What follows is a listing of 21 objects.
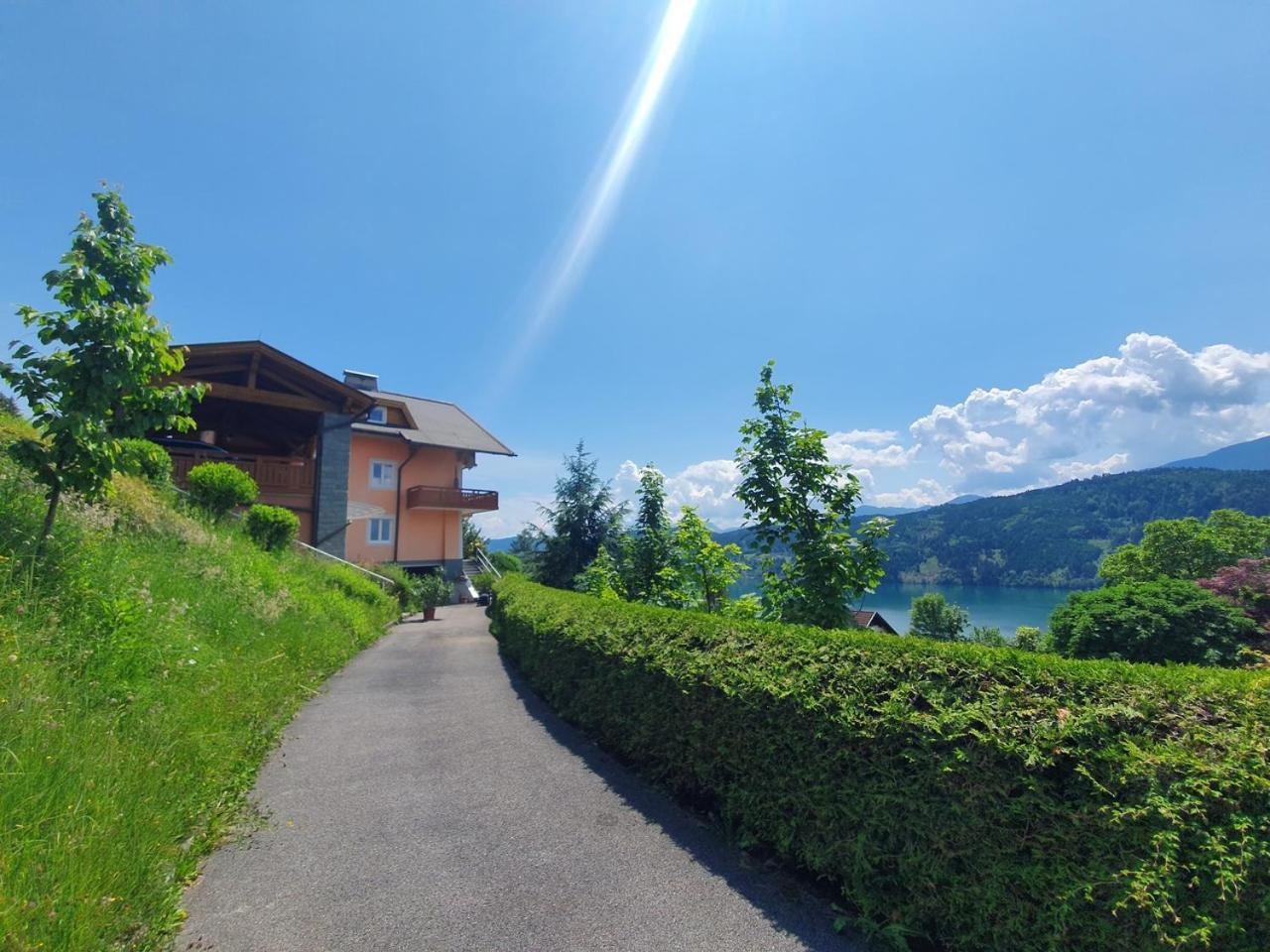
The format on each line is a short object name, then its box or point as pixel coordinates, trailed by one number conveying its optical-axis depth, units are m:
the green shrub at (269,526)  13.46
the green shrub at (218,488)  13.47
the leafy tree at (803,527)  6.59
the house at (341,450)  18.27
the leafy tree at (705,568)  9.55
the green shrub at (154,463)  10.74
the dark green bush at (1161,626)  16.75
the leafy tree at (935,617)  48.06
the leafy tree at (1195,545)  34.03
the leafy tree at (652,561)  11.14
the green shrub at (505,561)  36.94
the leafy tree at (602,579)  11.48
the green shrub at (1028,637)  31.29
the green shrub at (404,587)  20.93
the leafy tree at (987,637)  29.19
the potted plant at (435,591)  23.62
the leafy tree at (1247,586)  17.77
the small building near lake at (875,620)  37.82
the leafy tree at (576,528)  22.08
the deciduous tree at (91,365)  5.10
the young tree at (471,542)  36.66
